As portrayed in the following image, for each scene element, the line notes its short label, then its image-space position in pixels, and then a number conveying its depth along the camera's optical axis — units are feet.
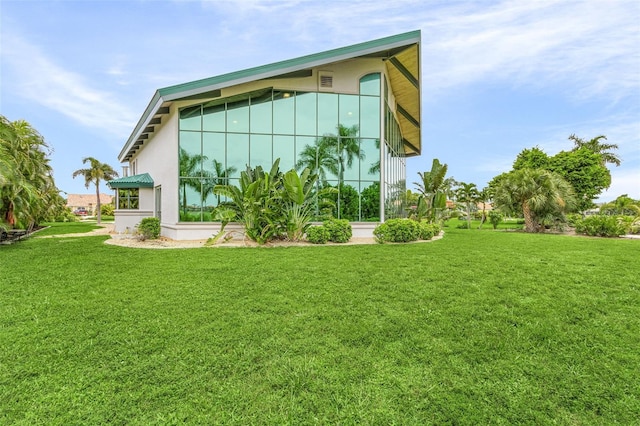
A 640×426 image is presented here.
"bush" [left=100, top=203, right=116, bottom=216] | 156.15
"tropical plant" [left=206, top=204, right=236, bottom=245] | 35.68
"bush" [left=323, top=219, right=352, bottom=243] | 38.86
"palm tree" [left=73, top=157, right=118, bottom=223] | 106.01
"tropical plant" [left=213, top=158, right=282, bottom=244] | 35.76
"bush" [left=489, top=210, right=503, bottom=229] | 80.84
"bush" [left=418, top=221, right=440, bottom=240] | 42.17
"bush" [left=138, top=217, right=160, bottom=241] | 43.72
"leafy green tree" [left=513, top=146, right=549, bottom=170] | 107.07
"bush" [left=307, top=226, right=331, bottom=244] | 37.91
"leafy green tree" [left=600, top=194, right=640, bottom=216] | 94.58
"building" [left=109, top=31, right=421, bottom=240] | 40.98
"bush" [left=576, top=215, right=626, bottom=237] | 52.26
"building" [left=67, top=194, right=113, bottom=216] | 256.52
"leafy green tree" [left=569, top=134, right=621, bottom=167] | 125.49
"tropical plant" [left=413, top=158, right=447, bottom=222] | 61.36
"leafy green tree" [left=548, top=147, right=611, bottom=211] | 96.37
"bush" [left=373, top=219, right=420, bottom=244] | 38.58
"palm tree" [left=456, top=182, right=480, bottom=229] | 84.17
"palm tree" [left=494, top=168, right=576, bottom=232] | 60.54
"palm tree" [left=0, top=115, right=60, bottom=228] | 33.99
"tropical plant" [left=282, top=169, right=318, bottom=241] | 35.58
